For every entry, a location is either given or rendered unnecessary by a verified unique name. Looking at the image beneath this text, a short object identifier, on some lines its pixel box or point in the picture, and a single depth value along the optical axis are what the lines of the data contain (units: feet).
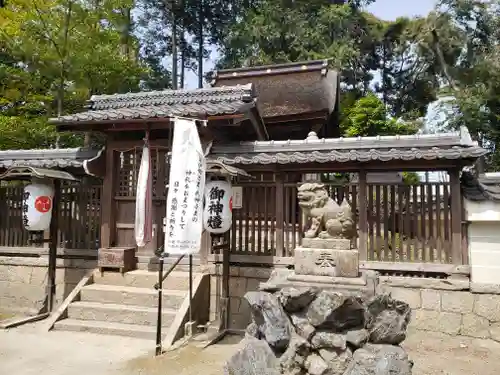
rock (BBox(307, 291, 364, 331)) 14.38
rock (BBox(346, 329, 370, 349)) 14.57
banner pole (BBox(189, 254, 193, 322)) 22.46
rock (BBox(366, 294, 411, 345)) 14.82
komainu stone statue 16.97
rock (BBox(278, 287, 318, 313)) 15.03
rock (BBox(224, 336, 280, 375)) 14.65
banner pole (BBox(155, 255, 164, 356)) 19.62
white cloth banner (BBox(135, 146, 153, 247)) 24.94
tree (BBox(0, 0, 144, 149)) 41.24
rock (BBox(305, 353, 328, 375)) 14.20
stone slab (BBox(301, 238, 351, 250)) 16.78
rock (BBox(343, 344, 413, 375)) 13.50
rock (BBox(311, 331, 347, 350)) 14.42
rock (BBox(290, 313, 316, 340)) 14.82
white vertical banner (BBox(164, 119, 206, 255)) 19.94
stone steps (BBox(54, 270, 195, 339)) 23.22
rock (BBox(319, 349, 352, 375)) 14.24
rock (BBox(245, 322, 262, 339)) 16.26
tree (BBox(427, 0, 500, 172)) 62.85
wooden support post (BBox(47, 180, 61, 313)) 27.55
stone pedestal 16.52
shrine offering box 26.43
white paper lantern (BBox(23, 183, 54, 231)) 25.85
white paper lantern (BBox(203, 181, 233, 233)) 22.35
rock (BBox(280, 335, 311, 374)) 14.69
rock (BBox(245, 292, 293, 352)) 15.08
